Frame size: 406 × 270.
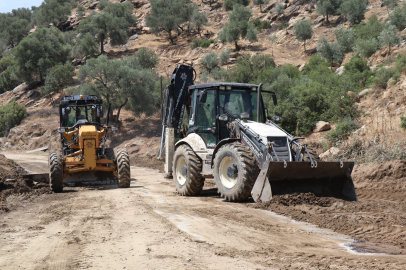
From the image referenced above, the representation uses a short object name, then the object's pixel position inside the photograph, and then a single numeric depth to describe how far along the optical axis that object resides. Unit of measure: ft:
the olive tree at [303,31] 147.33
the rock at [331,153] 47.34
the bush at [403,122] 46.61
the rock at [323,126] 63.46
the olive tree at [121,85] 108.99
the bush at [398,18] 113.50
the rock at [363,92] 70.91
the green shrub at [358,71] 82.43
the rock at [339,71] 96.43
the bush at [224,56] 138.10
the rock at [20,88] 164.66
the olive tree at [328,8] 160.97
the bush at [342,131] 53.16
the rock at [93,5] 245.65
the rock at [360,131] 51.13
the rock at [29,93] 159.02
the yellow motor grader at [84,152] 38.47
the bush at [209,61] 137.18
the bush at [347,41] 119.85
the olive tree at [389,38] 96.22
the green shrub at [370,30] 116.64
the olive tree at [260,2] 201.62
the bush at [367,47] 102.02
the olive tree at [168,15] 180.04
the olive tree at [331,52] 118.11
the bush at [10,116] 131.23
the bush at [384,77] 69.56
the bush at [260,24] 177.27
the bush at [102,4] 234.50
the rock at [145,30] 196.26
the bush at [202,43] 161.38
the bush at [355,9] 148.56
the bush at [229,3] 205.57
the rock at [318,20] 165.13
